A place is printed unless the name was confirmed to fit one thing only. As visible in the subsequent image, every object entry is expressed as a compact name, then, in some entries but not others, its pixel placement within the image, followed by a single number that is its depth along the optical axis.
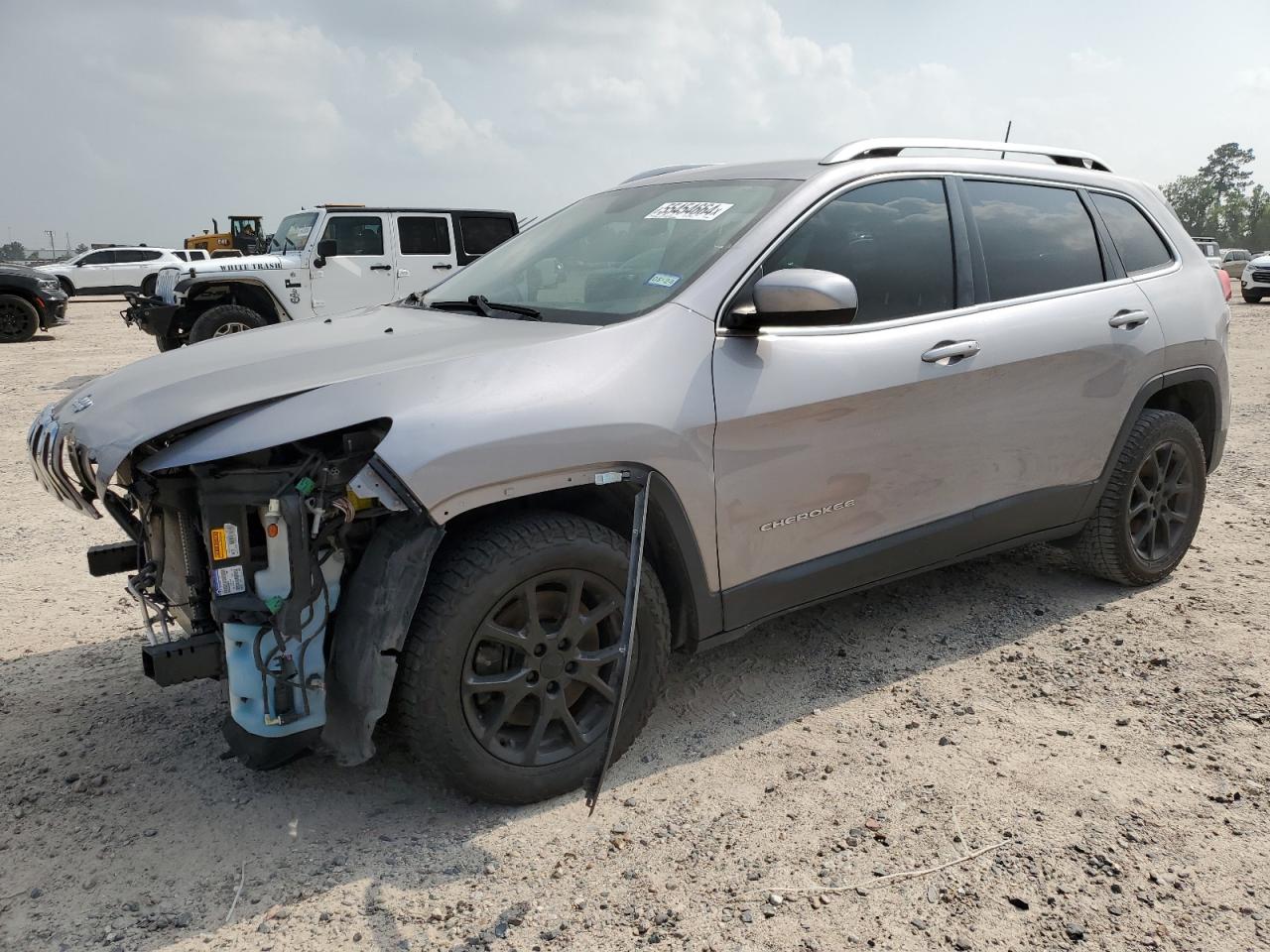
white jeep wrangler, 11.00
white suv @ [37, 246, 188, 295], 25.69
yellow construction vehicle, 31.70
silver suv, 2.46
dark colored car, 15.43
